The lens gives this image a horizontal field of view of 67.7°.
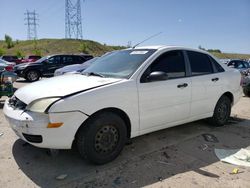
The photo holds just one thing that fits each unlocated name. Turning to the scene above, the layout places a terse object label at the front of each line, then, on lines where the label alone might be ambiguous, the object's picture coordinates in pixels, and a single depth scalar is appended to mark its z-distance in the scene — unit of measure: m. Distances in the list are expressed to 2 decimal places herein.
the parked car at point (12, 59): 19.45
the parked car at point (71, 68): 8.00
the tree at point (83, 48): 41.35
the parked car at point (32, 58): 18.60
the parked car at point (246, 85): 6.87
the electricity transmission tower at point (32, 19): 51.81
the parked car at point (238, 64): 10.17
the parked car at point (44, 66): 11.14
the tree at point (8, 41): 45.01
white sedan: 2.32
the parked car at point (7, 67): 6.41
